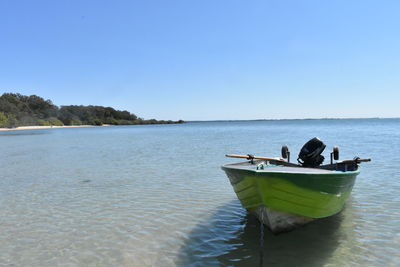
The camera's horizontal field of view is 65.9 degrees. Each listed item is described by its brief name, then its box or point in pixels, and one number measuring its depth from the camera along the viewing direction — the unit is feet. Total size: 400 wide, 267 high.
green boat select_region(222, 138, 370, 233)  20.58
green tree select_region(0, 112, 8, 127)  356.79
